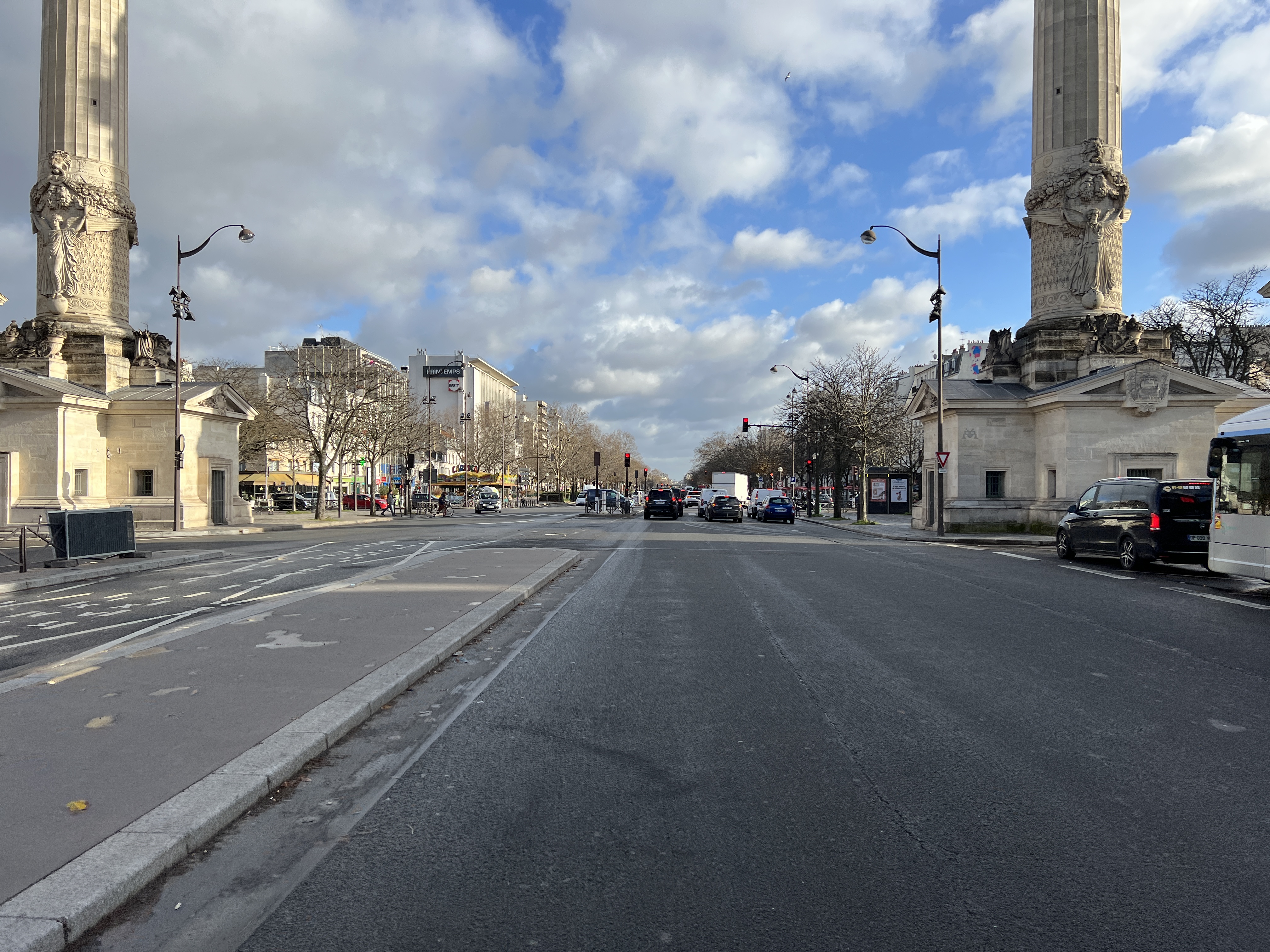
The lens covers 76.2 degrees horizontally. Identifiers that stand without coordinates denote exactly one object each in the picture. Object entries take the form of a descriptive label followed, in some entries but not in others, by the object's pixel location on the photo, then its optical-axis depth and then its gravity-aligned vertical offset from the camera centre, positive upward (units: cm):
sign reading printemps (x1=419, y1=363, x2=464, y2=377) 16375 +2346
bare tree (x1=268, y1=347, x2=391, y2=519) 4575 +541
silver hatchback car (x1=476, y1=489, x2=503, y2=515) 6297 -122
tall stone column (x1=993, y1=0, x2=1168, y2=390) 3378 +1237
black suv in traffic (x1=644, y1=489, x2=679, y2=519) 4922 -98
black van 1716 -67
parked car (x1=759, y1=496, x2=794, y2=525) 4691 -123
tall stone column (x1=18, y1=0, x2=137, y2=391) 3466 +1260
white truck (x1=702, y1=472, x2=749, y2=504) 6045 +39
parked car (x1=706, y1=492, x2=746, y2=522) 4881 -119
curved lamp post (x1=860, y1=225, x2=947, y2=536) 2956 +655
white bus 1314 -10
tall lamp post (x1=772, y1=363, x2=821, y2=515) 6022 -95
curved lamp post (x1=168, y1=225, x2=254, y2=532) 2967 +343
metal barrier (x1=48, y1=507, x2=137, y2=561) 1673 -105
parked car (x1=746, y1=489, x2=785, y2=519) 5634 -96
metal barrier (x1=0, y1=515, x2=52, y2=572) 1562 -124
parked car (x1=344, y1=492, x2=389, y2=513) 5780 -136
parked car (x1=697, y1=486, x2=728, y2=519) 5818 -88
